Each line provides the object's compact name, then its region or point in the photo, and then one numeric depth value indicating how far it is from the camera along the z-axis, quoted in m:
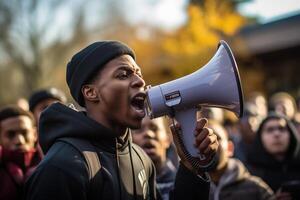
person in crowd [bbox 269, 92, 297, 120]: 7.45
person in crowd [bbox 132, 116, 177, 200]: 3.94
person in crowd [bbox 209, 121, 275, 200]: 3.99
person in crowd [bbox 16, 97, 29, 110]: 6.29
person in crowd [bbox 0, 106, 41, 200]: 3.25
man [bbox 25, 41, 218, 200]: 2.43
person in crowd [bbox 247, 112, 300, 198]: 4.96
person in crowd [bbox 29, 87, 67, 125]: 4.86
